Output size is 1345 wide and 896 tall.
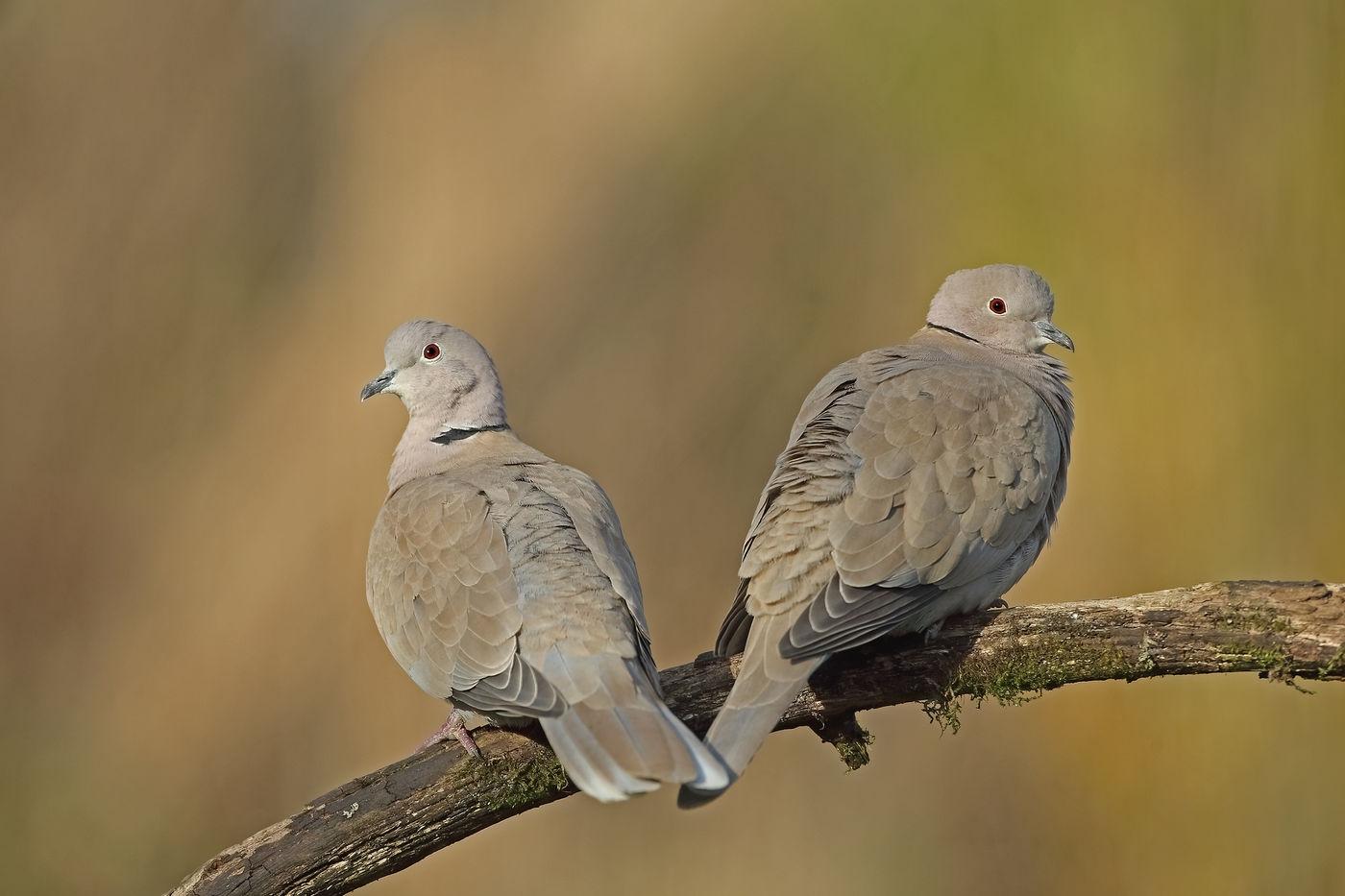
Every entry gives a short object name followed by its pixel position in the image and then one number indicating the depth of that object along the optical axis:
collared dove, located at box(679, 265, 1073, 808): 7.23
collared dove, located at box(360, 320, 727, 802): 6.44
